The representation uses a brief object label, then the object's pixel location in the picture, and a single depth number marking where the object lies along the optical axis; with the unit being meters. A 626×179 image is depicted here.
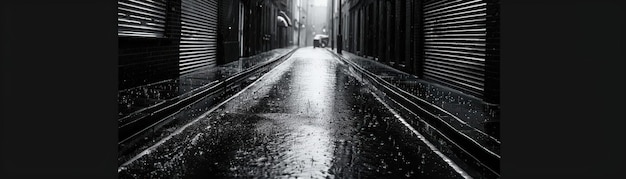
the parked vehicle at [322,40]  77.76
